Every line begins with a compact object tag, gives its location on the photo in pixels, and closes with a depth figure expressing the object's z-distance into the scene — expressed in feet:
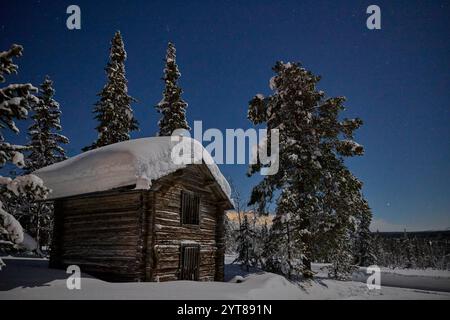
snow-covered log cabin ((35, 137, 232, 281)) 44.47
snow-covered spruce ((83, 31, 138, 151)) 92.32
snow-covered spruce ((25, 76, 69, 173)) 96.02
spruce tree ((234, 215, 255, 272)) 86.11
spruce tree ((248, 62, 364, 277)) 61.21
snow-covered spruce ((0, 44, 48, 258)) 27.53
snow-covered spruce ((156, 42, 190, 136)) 96.32
